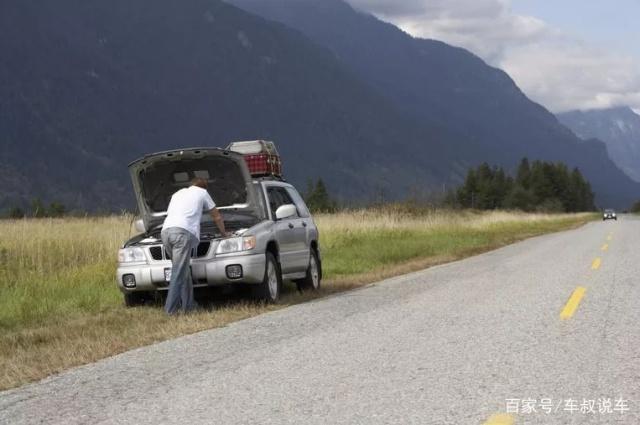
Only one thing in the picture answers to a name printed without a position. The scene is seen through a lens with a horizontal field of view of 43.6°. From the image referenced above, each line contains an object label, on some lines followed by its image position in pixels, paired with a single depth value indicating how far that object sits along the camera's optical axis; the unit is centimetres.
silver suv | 1067
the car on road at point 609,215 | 8250
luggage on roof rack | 1430
